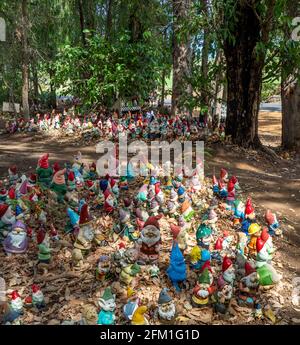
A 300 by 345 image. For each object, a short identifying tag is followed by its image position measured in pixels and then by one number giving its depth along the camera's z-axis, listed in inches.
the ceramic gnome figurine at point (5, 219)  168.7
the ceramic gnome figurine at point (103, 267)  149.7
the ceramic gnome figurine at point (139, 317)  121.0
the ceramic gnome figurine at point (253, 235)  165.9
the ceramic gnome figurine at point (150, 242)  152.6
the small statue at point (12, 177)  236.3
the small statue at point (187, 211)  192.5
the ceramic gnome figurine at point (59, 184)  211.1
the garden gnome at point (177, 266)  144.9
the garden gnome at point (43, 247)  157.9
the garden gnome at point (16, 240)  161.8
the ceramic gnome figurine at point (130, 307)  126.0
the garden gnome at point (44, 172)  222.1
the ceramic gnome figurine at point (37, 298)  134.6
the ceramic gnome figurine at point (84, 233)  164.1
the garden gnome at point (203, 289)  136.2
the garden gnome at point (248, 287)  137.7
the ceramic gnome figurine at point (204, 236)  168.7
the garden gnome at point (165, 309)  125.3
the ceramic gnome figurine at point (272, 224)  184.9
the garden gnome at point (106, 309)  121.3
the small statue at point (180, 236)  162.2
